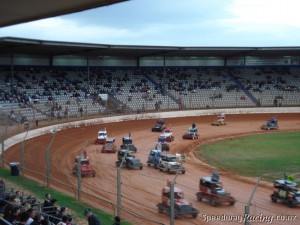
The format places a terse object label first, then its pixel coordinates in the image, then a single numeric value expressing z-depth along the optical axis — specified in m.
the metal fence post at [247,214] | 10.66
